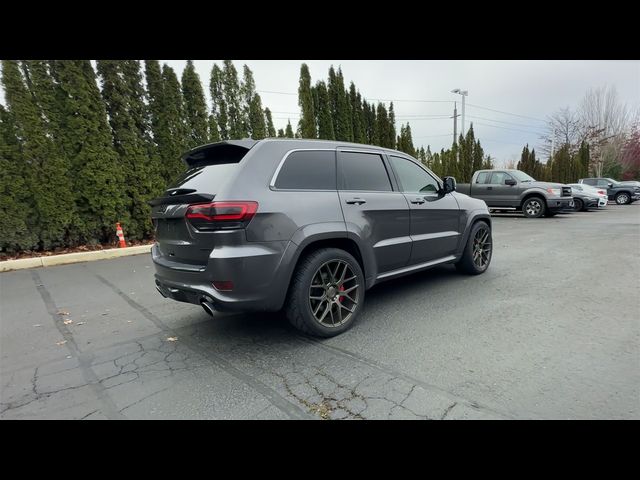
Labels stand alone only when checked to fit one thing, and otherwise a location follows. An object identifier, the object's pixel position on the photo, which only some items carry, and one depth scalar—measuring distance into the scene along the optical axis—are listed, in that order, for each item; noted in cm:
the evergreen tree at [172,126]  937
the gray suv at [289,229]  249
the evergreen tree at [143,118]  873
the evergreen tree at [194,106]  989
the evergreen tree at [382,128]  1666
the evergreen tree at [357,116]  1545
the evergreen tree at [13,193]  693
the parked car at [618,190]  2008
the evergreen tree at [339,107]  1449
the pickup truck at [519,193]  1254
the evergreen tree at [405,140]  1908
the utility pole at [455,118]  2750
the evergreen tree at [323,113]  1400
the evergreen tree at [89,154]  767
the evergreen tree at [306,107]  1334
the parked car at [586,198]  1561
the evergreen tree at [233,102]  1101
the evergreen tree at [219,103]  1085
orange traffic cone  817
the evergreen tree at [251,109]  1153
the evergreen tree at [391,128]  1719
